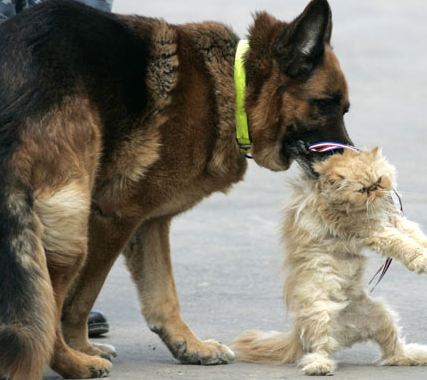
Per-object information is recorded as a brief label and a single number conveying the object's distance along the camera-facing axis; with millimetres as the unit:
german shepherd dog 8852
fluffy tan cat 9383
